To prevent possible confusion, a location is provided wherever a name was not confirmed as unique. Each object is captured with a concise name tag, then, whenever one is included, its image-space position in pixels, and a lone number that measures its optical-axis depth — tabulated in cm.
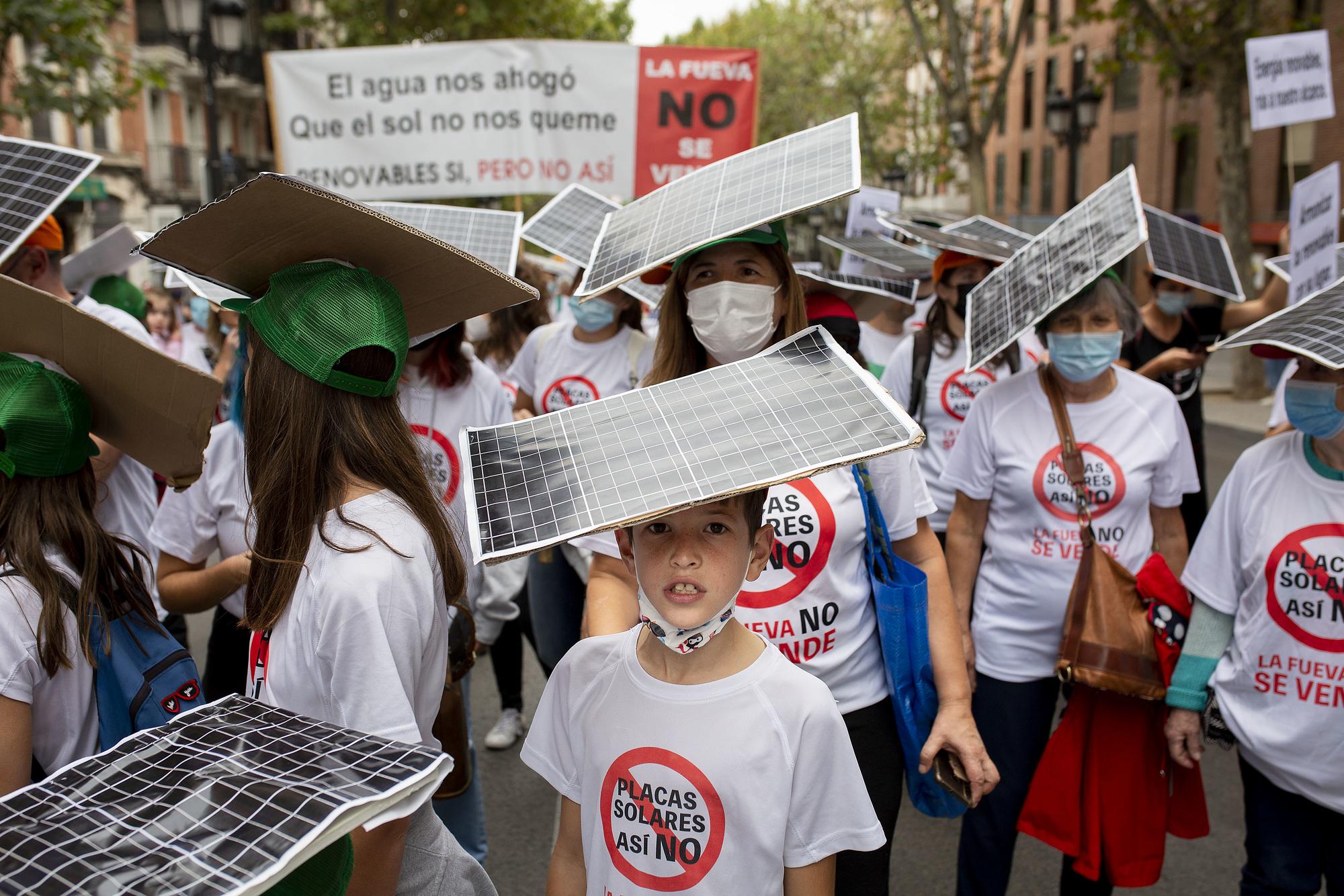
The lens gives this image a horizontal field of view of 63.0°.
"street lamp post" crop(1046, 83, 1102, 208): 1698
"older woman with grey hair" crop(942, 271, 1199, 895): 318
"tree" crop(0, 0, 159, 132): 948
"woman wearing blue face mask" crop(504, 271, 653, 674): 502
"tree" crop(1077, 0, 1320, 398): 1430
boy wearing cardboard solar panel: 170
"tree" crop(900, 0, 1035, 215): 1648
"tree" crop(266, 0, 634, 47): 1891
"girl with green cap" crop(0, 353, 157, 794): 185
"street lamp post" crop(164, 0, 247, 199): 1155
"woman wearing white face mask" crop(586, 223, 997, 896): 229
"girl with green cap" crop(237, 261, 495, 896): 169
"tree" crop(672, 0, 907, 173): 3098
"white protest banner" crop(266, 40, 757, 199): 702
